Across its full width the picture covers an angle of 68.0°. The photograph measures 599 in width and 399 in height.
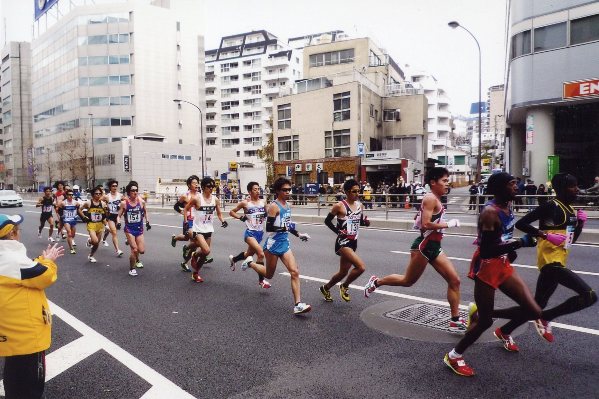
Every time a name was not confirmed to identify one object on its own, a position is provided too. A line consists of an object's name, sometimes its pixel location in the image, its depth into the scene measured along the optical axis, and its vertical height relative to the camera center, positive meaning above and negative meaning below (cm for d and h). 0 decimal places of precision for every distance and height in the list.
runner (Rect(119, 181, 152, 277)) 933 -82
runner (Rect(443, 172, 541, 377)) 405 -86
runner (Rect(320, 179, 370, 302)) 640 -72
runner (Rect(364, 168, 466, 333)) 520 -75
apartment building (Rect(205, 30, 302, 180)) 8406 +1789
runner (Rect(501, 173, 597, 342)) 465 -57
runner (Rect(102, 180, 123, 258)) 1161 -60
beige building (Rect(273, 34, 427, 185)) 4159 +625
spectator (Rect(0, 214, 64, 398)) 299 -91
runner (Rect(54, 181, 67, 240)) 1419 -35
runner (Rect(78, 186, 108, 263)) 1118 -85
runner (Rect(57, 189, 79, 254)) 1278 -89
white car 3656 -121
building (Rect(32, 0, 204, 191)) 6619 +1496
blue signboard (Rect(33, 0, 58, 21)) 7444 +3041
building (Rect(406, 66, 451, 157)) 9506 +1555
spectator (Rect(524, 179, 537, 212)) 1902 -40
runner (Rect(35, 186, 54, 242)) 1545 -78
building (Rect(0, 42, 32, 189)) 9000 +1593
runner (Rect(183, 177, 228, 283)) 866 -65
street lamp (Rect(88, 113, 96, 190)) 6150 +423
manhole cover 551 -177
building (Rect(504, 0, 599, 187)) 2228 +574
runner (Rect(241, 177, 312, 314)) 649 -70
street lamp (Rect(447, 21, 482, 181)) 2922 +736
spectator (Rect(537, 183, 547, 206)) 1914 -45
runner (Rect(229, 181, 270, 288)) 769 -61
